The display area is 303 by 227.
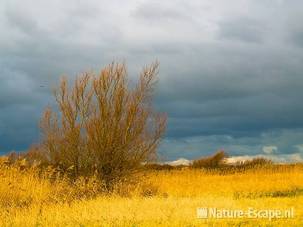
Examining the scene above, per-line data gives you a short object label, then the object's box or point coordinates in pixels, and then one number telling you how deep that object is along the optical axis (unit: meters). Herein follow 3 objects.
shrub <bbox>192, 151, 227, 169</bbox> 36.48
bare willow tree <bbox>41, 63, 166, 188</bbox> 19.72
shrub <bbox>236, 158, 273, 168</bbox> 36.25
